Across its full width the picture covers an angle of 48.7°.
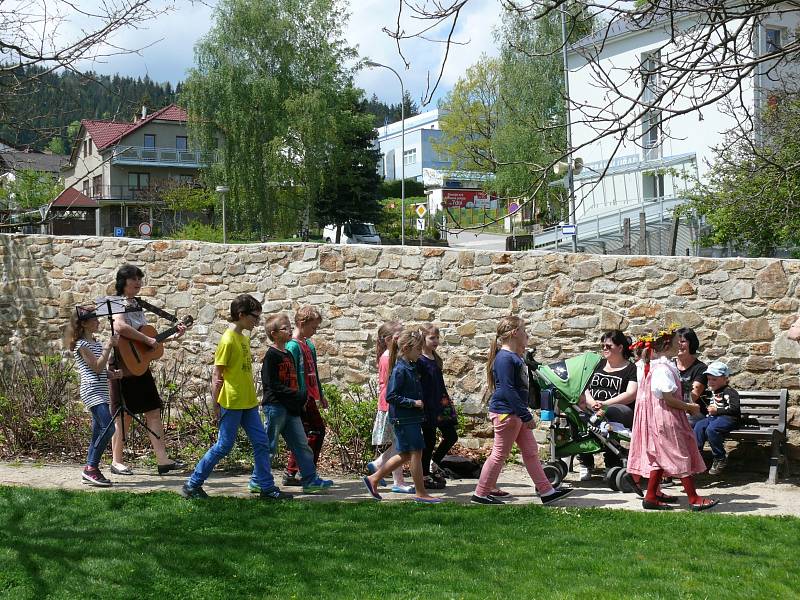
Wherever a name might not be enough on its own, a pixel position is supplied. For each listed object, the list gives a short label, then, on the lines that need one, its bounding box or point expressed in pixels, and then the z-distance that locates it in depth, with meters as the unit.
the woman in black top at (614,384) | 8.00
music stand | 7.79
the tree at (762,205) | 9.02
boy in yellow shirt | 7.00
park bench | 8.03
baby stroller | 7.88
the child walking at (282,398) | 7.42
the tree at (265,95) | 38.41
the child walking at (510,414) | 7.11
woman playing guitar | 7.94
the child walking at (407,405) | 7.11
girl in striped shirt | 7.73
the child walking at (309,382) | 7.89
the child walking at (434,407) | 7.82
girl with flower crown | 6.95
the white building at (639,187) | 25.84
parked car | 42.81
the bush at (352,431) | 8.71
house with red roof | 55.12
